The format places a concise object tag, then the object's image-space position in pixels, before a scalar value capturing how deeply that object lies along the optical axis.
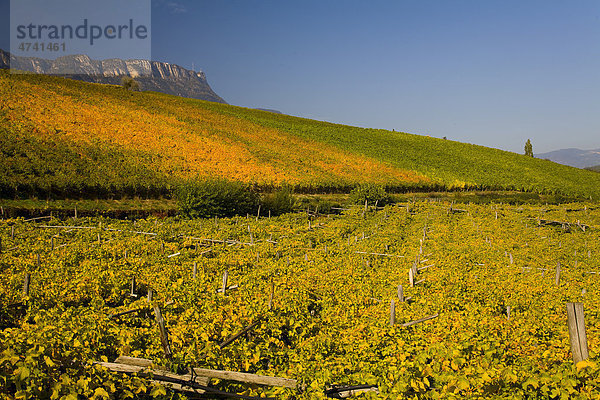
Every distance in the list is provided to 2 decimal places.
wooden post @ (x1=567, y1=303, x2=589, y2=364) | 5.49
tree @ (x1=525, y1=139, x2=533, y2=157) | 106.68
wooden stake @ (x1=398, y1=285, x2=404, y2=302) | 10.78
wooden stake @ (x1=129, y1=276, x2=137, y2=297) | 12.04
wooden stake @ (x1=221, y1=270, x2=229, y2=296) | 11.63
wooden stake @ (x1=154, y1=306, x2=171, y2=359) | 6.50
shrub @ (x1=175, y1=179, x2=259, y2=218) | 31.05
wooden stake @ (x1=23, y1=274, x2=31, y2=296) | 10.17
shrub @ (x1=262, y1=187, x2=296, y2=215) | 36.06
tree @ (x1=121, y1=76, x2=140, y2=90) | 88.71
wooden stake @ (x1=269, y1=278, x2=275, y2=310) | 10.20
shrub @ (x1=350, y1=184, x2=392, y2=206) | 40.09
